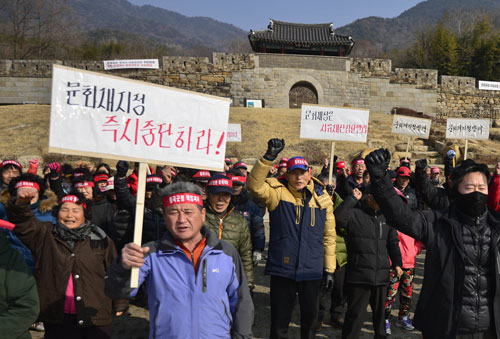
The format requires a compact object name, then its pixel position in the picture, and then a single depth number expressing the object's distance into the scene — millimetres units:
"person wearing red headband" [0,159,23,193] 4621
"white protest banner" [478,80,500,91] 27278
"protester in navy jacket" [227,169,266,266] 3746
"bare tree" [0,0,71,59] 32719
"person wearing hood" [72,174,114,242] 3711
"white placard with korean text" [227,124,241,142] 10344
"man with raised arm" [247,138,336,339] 2988
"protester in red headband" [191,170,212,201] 3872
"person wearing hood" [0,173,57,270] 3017
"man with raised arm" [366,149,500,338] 1938
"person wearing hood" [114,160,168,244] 3430
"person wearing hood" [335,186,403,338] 3143
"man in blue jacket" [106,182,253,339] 1831
